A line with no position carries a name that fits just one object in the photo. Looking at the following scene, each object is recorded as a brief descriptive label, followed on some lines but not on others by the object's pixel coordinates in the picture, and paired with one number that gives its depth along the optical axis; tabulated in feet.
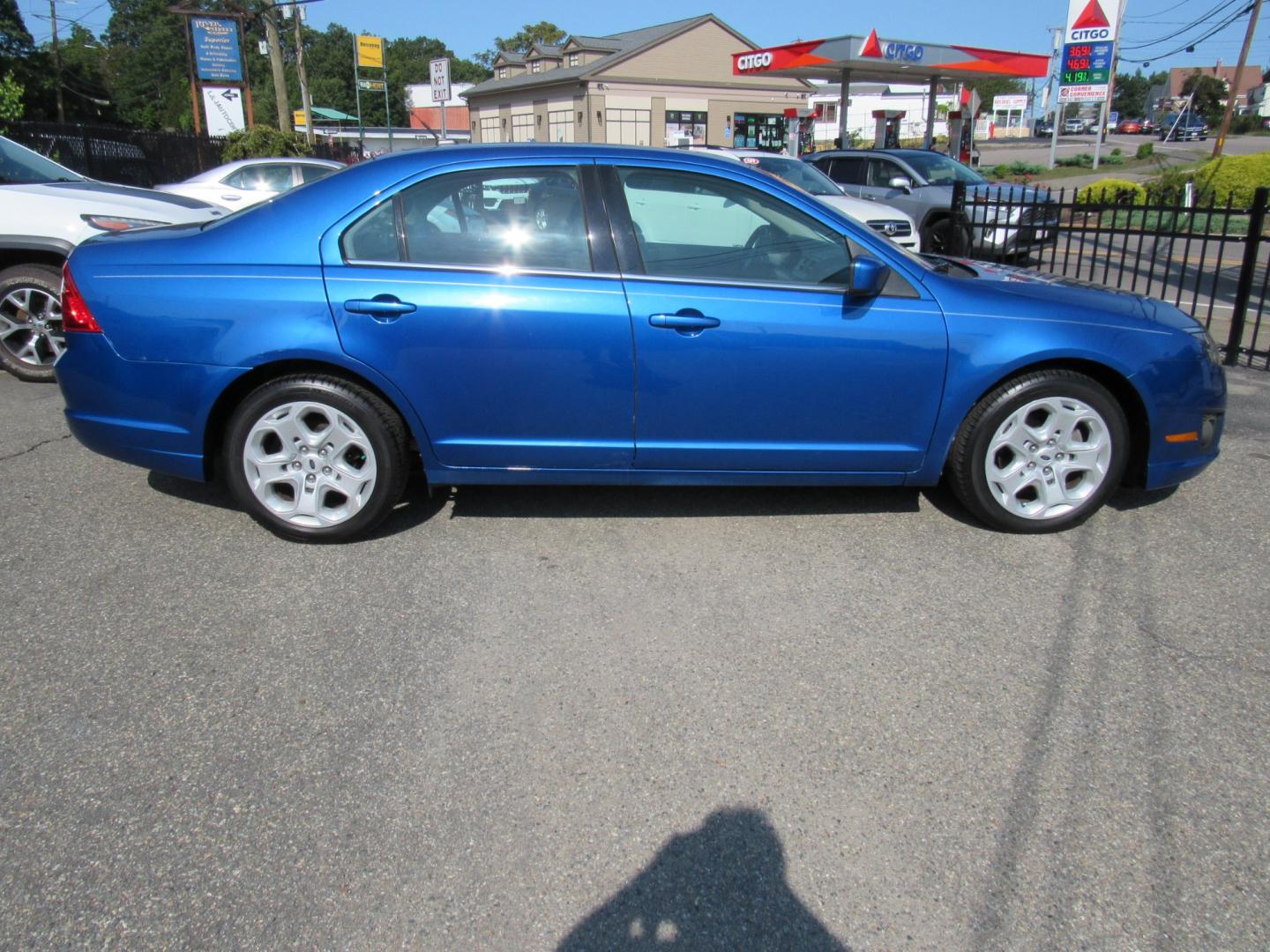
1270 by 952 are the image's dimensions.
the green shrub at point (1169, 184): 56.95
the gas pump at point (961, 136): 83.05
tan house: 142.72
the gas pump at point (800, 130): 104.99
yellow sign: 108.58
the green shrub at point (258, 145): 70.74
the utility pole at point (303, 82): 107.39
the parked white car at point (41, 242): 20.81
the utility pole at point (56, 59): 174.62
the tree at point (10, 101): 70.44
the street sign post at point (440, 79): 63.21
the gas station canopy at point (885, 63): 72.08
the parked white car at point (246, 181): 38.65
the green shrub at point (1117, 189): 60.54
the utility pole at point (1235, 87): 89.14
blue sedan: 12.47
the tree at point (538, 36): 298.15
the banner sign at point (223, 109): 94.07
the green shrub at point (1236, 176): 58.08
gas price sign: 90.48
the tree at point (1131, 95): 367.45
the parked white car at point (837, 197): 35.96
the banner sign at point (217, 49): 91.15
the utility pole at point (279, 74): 81.82
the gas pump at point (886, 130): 82.12
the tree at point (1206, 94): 267.18
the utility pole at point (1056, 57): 109.85
